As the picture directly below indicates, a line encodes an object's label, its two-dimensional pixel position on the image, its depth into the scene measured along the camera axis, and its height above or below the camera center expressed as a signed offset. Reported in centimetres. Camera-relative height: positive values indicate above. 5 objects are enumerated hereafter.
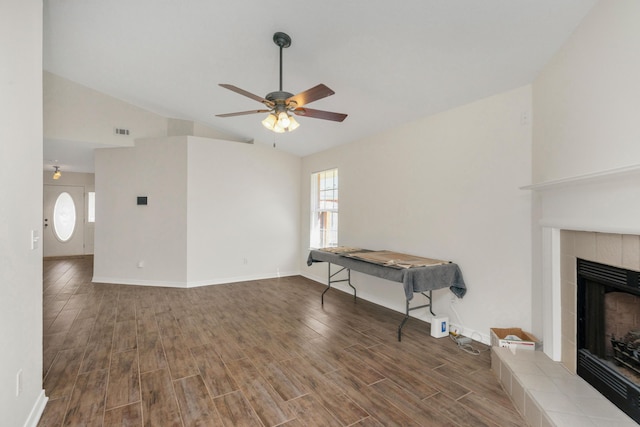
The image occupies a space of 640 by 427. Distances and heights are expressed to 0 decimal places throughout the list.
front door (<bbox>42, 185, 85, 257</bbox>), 803 -12
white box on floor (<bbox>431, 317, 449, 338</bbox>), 315 -120
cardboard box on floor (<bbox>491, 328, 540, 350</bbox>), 245 -108
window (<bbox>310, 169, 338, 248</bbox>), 551 +13
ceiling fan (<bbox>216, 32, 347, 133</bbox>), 233 +95
